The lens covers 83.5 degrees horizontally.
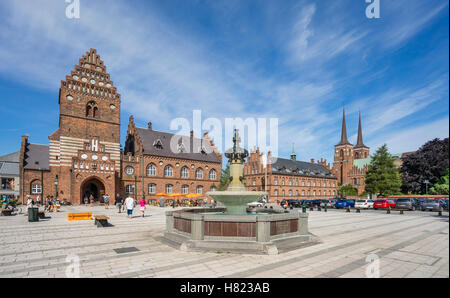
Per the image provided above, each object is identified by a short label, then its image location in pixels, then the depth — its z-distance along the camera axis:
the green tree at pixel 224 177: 74.12
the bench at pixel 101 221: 14.59
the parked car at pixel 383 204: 33.25
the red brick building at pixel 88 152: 37.41
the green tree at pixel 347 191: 71.62
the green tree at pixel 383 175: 51.94
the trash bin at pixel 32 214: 17.25
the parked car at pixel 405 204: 30.84
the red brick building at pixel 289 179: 65.71
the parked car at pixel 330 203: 40.16
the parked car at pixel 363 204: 35.03
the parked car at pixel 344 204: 36.59
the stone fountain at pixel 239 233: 8.55
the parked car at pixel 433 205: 28.91
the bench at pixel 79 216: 17.82
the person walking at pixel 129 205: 20.09
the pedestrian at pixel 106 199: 33.17
